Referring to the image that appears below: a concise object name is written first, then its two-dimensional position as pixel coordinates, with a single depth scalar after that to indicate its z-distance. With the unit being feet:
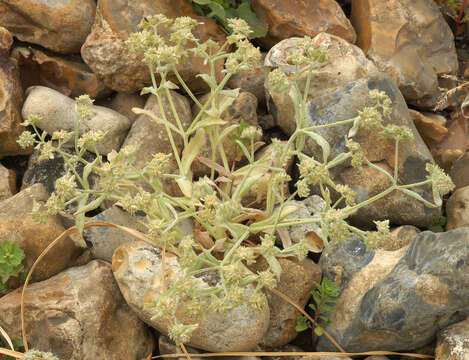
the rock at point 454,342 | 9.82
